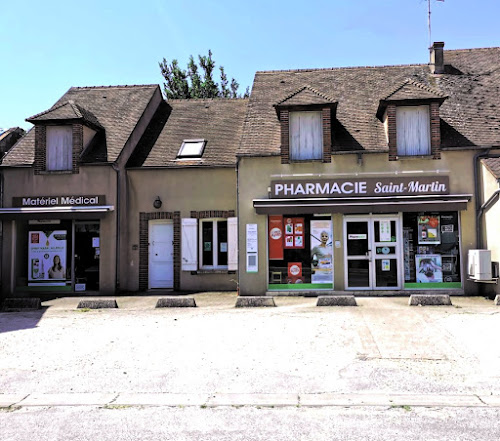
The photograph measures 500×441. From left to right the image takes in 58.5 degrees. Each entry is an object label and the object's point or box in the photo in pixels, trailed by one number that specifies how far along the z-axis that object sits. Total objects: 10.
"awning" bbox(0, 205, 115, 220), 13.41
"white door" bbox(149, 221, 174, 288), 14.20
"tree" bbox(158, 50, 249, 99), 29.81
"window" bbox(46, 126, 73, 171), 14.09
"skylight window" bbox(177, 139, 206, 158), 14.59
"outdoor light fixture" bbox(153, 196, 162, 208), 14.06
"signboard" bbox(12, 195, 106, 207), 13.72
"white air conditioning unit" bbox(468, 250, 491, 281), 10.97
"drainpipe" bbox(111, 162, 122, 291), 13.62
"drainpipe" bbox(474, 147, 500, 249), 11.75
